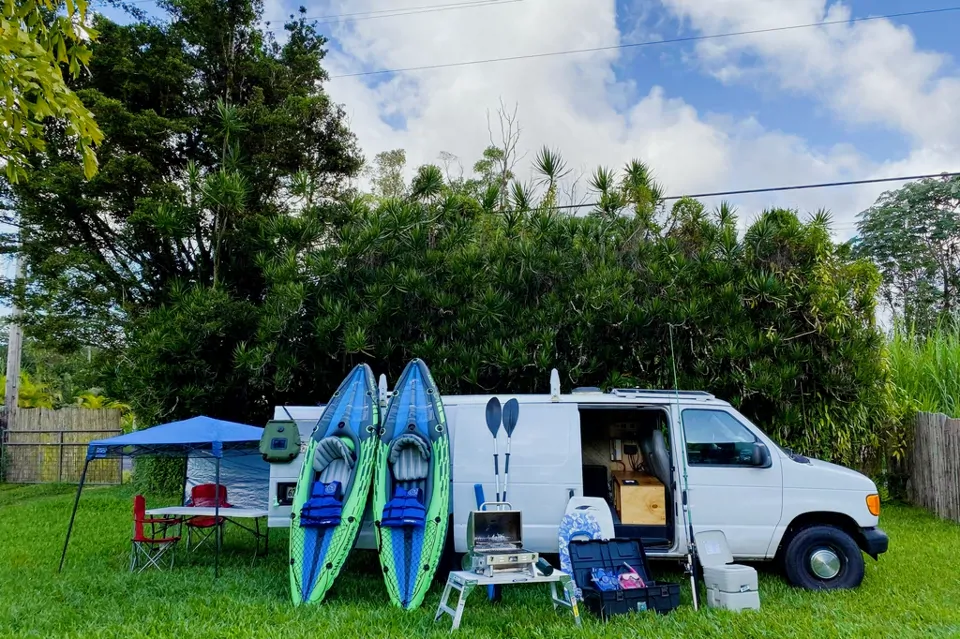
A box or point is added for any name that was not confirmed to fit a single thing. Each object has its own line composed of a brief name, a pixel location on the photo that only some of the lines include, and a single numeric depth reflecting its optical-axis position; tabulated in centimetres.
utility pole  1744
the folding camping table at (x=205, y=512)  759
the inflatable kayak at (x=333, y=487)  638
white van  652
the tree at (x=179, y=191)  1117
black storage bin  557
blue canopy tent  743
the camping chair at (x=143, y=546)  755
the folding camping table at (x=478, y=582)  509
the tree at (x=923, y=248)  2572
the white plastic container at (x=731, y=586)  573
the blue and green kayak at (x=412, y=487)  629
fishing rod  596
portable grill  527
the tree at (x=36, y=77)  370
